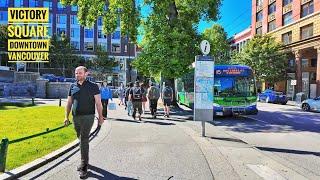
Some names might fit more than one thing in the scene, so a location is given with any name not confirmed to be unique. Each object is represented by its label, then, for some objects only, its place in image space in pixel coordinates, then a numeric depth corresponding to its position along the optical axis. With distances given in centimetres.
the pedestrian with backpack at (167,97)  1204
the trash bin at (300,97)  2634
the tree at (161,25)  1502
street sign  805
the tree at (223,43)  3992
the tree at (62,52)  4130
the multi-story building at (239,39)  4296
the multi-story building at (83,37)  4611
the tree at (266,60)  3090
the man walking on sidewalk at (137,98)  1086
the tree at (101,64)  4335
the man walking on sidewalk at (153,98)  1184
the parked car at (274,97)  2462
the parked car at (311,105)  1744
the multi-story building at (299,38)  2802
